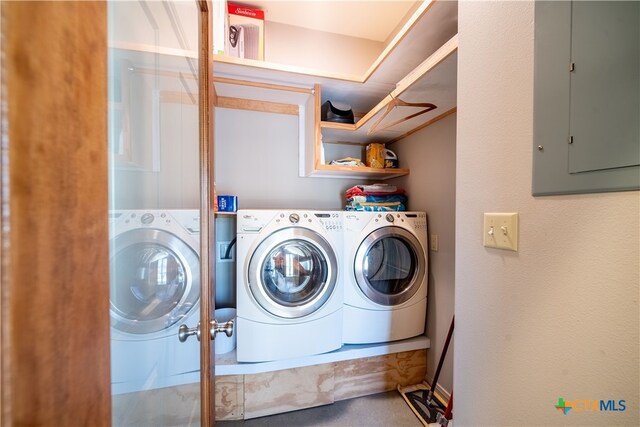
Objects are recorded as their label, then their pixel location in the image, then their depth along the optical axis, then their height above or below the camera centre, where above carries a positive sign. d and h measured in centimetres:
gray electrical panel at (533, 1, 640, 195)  41 +23
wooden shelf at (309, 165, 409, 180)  169 +30
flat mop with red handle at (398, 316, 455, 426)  136 -126
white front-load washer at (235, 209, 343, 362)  132 -47
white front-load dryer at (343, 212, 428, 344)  151 -48
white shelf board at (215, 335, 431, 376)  130 -93
